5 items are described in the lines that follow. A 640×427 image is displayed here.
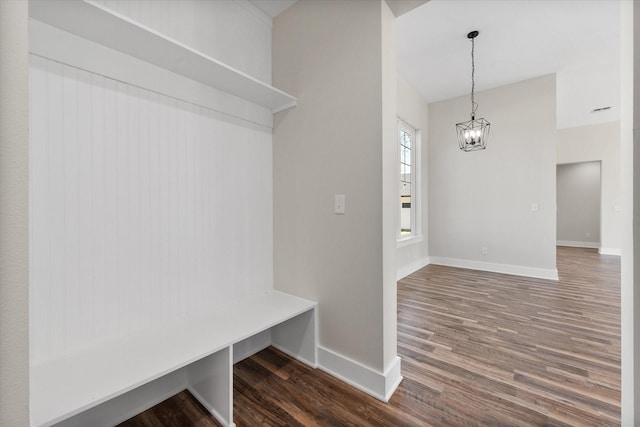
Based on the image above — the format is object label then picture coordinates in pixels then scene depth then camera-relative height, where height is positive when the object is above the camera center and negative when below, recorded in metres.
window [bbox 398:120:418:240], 4.51 +0.51
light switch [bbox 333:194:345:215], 1.75 +0.06
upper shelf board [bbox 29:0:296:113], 1.10 +0.86
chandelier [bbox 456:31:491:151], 3.20 +0.98
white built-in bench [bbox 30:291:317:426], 0.99 -0.68
